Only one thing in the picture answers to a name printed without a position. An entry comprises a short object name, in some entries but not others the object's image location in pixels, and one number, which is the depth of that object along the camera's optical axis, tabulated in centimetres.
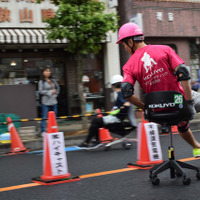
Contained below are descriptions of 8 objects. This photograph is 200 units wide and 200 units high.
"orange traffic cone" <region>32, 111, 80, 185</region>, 855
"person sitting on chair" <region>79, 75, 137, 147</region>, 1436
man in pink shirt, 711
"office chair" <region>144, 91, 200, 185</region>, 711
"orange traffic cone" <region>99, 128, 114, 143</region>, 1553
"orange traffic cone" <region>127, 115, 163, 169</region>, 976
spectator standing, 1808
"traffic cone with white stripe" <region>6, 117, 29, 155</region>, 1471
